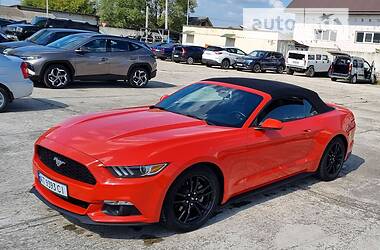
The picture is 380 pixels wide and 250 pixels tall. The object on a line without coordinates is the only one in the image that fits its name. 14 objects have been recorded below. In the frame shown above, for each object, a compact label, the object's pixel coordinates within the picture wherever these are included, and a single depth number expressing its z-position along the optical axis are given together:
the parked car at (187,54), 32.81
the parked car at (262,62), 31.15
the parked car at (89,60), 12.44
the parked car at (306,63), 31.62
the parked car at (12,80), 8.77
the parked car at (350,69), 28.61
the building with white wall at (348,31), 38.50
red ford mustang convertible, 3.79
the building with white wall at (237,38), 42.47
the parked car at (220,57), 31.77
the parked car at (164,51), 33.78
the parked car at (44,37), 13.65
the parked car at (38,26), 26.53
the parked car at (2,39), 16.53
